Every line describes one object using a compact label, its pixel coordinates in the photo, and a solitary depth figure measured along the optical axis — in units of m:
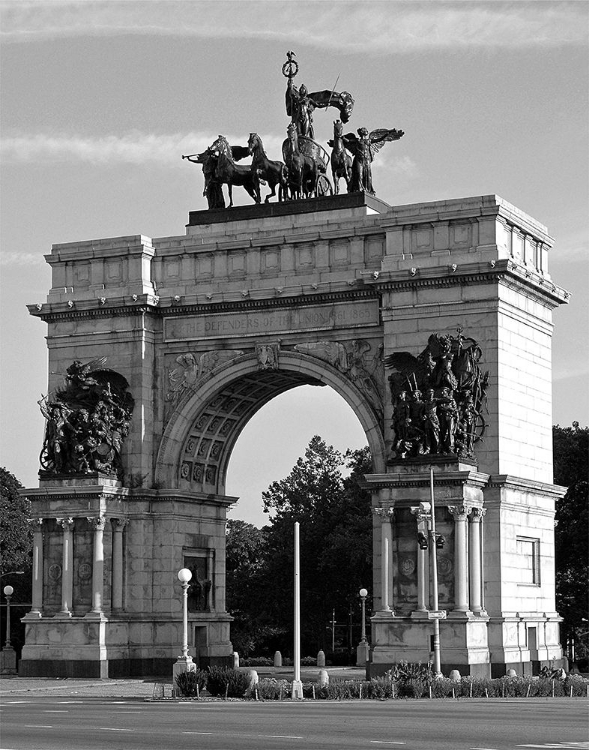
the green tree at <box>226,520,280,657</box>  101.81
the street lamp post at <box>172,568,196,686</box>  54.03
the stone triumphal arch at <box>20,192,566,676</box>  58.62
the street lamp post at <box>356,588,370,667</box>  75.62
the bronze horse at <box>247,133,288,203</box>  65.56
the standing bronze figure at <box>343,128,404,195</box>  64.69
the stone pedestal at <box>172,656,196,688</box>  53.65
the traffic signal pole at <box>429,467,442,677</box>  53.91
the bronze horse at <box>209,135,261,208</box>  66.06
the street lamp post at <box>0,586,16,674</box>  69.44
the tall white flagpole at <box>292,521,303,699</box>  49.25
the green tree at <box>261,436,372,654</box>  95.62
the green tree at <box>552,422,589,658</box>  85.31
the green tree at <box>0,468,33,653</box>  98.88
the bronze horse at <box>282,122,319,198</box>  65.12
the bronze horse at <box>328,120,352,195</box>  65.06
